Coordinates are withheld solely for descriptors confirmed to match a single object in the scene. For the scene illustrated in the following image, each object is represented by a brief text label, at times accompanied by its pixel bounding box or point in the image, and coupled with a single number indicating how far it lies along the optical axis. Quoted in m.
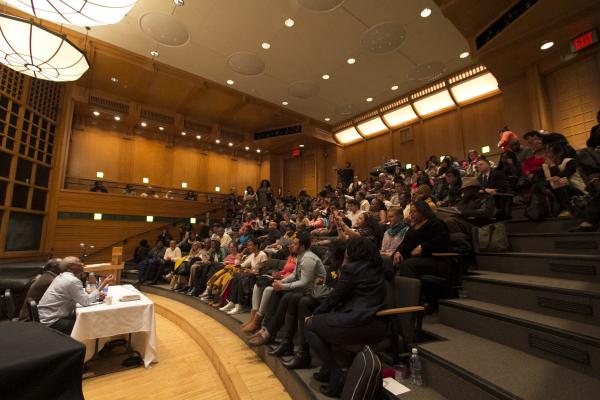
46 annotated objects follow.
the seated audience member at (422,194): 4.11
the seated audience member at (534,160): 3.31
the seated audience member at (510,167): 3.61
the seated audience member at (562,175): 2.84
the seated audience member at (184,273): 5.81
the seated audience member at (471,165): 5.03
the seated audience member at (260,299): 3.00
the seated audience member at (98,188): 8.32
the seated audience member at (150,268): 6.64
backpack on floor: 1.44
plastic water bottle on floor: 1.66
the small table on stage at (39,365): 0.53
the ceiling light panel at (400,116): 9.08
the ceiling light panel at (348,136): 10.83
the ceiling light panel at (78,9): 3.24
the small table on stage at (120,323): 2.66
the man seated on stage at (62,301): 2.69
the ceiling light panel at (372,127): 9.93
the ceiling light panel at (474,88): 7.22
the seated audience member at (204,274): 5.12
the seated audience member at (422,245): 2.27
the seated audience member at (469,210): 2.94
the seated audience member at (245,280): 3.81
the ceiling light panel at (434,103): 8.16
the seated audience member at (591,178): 2.32
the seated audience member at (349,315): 1.81
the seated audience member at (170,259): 6.67
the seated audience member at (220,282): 4.28
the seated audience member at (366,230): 3.29
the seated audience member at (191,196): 10.71
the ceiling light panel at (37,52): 3.62
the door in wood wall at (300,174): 12.15
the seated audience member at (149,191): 10.00
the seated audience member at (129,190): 8.86
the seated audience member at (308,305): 2.19
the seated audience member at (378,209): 4.34
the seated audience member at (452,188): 4.09
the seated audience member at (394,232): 2.97
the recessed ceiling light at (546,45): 5.15
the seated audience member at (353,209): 4.58
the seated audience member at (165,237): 7.92
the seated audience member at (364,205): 5.20
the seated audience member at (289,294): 2.47
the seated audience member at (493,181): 3.26
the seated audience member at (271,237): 5.30
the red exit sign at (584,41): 4.73
